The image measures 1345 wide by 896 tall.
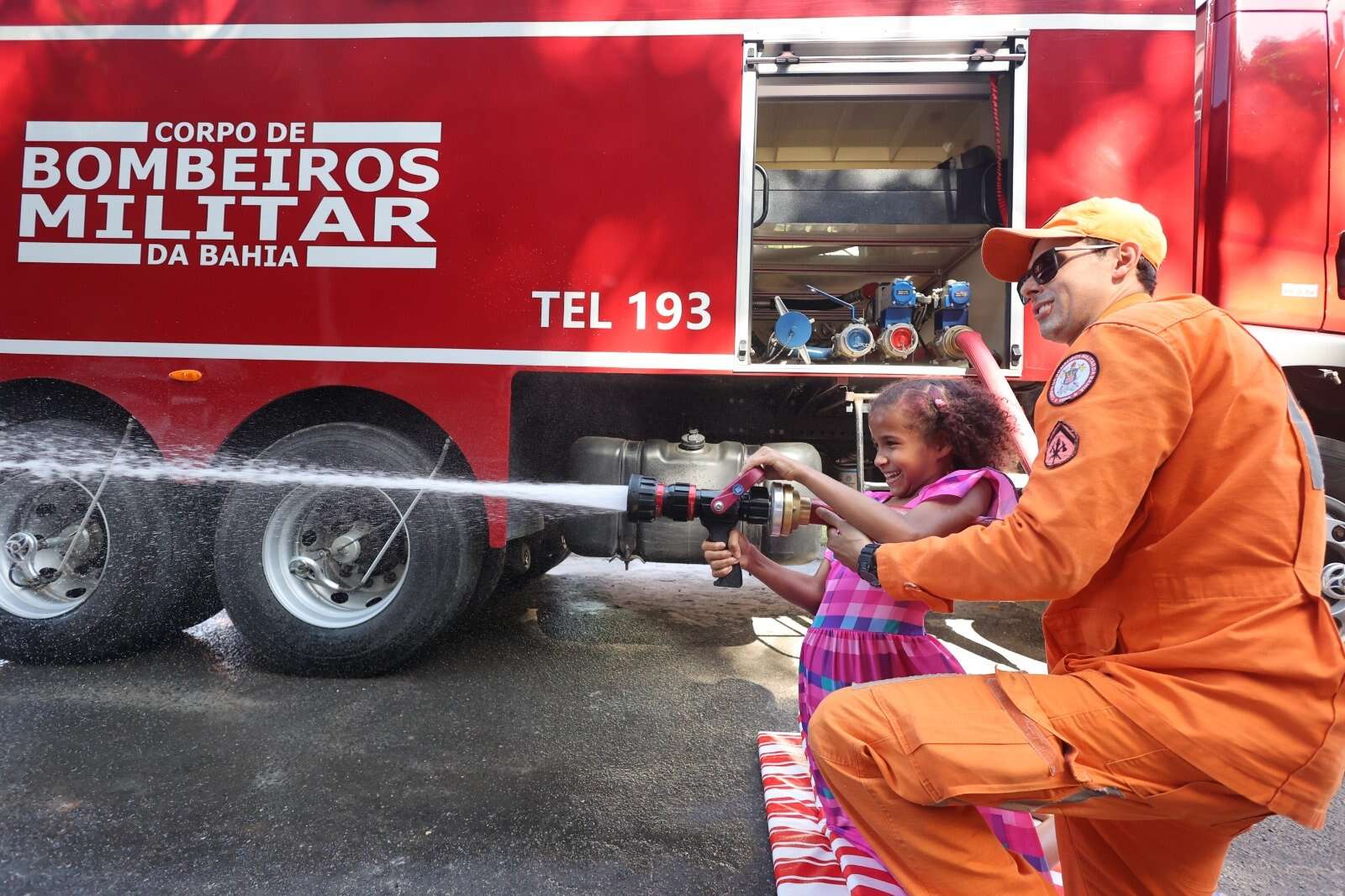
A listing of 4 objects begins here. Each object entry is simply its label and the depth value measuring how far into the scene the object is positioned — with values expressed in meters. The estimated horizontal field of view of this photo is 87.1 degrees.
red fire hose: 2.73
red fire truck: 2.92
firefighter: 1.15
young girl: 1.71
